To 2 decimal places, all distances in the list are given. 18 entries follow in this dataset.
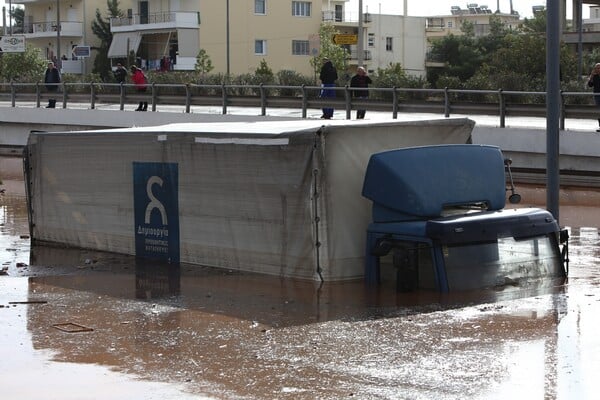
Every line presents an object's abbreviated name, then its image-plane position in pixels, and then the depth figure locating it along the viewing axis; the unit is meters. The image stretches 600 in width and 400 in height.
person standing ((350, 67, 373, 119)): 31.67
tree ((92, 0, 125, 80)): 103.06
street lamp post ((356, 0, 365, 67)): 49.75
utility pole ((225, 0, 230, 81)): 85.71
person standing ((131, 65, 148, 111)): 38.62
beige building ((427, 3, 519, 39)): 172.88
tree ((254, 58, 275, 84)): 52.43
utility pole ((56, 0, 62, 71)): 84.13
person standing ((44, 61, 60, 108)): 41.03
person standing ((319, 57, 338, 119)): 33.28
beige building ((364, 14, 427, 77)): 109.25
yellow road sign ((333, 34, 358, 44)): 47.97
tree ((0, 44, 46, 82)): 79.76
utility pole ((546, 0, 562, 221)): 13.94
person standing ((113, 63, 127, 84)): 42.12
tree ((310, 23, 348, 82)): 86.44
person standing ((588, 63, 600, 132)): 27.38
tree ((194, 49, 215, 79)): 87.44
